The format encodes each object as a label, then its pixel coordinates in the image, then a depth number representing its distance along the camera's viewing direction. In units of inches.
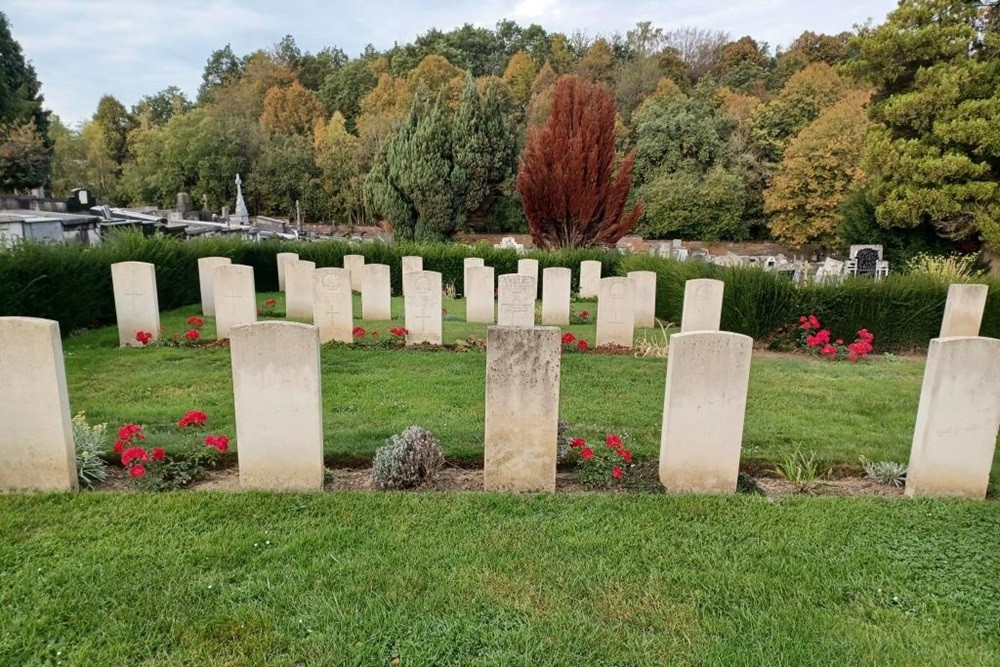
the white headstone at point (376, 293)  495.8
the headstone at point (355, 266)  662.5
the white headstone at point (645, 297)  508.1
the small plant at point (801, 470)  188.2
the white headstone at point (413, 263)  638.1
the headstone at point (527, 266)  633.6
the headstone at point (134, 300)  382.9
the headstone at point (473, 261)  665.5
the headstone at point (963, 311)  410.9
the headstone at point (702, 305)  391.9
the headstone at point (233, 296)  416.5
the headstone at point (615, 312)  420.5
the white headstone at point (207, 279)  515.8
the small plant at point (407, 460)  175.2
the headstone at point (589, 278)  653.3
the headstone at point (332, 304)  412.2
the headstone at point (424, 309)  406.9
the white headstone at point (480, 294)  503.8
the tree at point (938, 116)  724.7
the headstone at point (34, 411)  159.2
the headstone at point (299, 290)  504.1
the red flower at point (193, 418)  207.2
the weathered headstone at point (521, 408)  167.5
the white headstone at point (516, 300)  417.7
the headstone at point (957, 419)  168.6
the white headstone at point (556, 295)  502.0
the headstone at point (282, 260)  662.8
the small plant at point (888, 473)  190.2
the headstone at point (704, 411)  169.3
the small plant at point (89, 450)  177.8
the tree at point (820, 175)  1110.4
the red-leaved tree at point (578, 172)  894.4
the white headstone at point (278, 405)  165.0
